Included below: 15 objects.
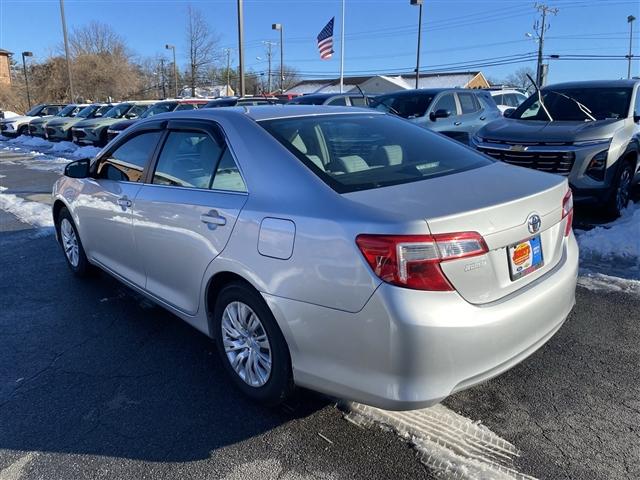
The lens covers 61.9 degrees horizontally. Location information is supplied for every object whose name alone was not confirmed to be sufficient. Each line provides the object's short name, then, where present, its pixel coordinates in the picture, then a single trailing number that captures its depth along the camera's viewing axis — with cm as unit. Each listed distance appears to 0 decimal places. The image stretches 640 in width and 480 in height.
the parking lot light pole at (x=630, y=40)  5173
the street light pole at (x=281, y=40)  3591
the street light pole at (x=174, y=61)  5722
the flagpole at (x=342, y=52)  3325
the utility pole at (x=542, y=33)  4893
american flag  2492
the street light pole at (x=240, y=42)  1775
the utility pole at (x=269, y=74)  6983
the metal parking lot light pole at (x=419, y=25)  2875
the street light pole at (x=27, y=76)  5021
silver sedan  224
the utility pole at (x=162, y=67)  7525
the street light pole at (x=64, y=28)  3103
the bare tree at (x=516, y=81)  8002
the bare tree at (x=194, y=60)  4622
